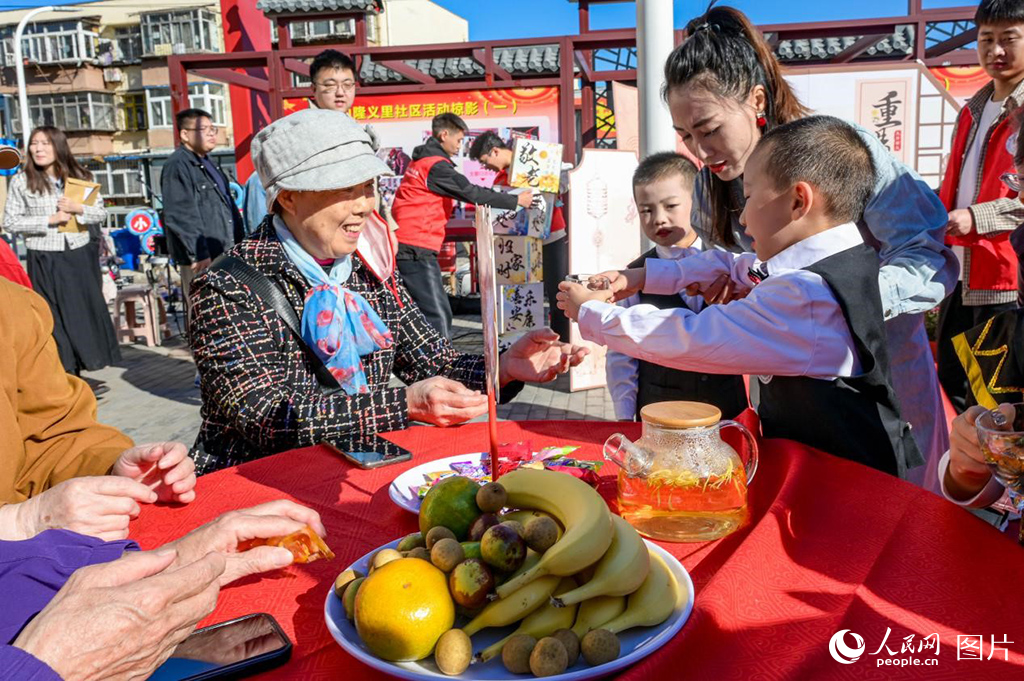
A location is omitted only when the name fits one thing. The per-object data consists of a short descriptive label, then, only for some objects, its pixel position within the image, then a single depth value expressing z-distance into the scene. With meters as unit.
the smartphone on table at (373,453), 1.71
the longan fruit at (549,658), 0.83
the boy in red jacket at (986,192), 3.17
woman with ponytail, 2.00
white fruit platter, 0.85
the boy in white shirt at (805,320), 1.63
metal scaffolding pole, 4.10
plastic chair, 8.81
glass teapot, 1.27
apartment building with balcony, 39.97
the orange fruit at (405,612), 0.86
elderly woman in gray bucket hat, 1.95
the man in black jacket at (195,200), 5.84
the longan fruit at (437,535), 0.97
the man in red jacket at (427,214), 5.80
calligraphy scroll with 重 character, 5.60
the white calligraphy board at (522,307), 5.52
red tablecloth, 0.90
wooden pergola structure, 7.16
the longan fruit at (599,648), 0.84
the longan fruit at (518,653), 0.85
